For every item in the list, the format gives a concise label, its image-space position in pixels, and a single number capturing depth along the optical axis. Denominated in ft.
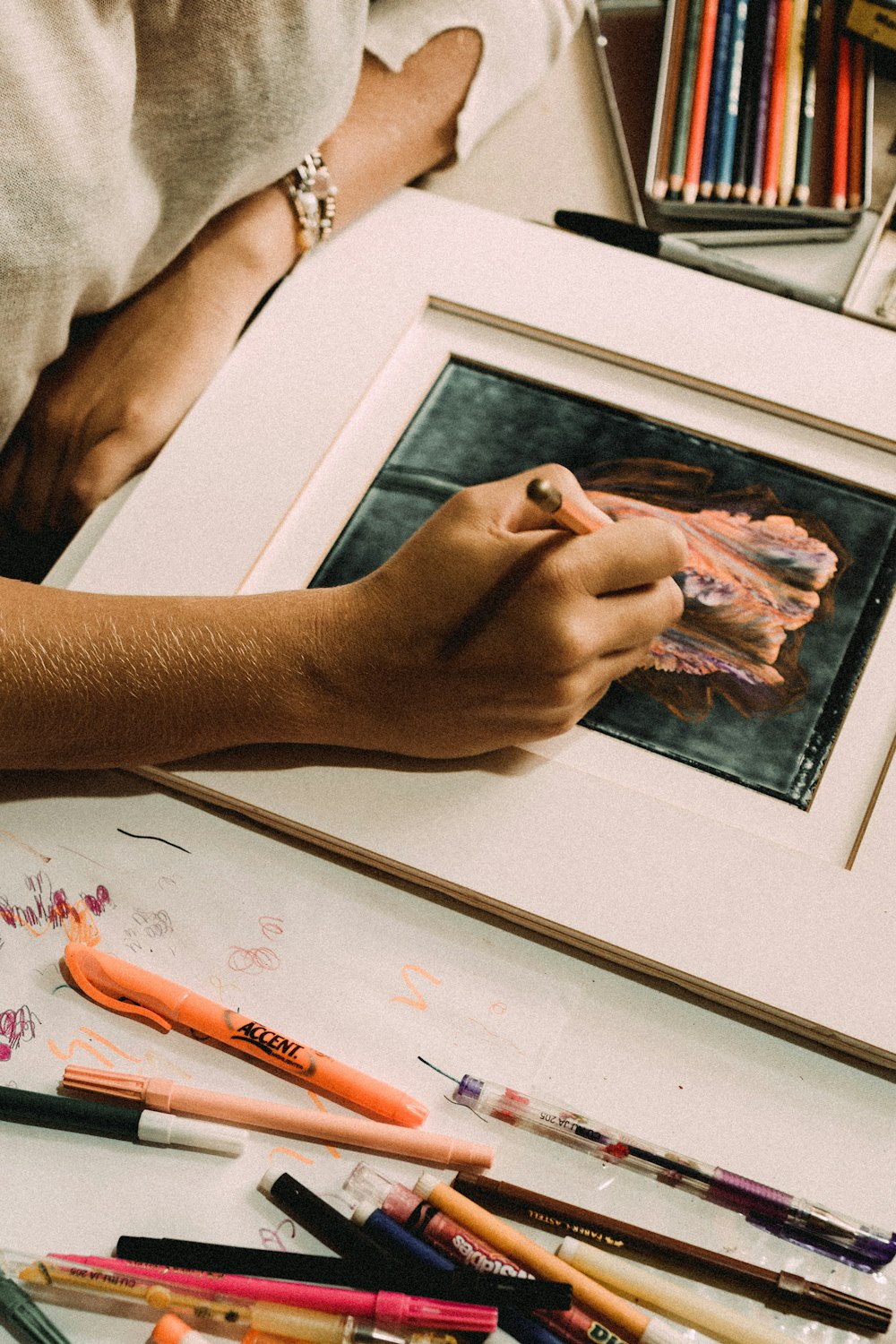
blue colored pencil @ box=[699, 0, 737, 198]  2.67
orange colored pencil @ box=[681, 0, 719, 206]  2.66
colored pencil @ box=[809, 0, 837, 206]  2.69
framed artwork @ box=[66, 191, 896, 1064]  1.81
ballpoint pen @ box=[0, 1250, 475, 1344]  1.57
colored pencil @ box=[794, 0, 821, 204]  2.66
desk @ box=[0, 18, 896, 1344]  1.66
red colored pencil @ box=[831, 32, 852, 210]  2.64
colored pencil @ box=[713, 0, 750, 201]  2.66
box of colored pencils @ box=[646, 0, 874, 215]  2.65
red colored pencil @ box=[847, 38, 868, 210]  2.66
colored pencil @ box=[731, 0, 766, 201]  2.66
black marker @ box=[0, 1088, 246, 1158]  1.70
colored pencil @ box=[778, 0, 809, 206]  2.65
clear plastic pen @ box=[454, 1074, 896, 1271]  1.61
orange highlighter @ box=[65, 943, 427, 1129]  1.73
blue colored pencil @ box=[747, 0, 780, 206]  2.65
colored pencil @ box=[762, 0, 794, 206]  2.65
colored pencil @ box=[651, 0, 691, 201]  2.69
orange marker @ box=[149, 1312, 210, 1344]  1.54
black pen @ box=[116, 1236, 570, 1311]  1.59
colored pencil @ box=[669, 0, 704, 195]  2.66
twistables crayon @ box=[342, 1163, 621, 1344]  1.57
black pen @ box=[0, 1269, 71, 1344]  1.54
